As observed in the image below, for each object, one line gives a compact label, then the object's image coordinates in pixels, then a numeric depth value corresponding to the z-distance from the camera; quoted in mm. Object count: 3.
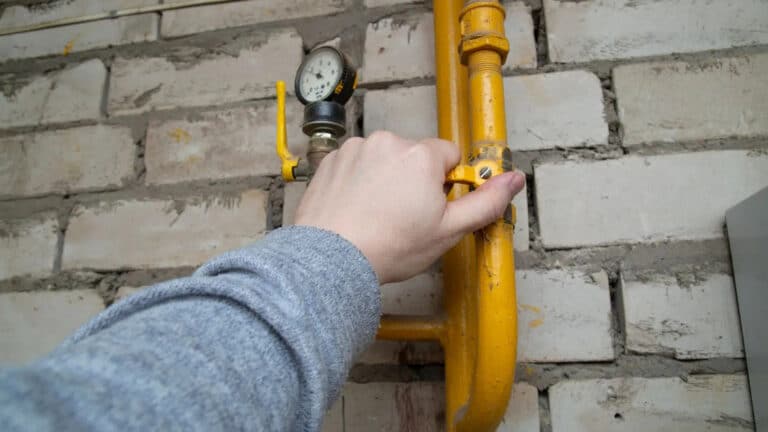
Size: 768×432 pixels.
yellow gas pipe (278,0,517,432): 585
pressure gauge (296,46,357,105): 720
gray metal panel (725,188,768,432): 645
